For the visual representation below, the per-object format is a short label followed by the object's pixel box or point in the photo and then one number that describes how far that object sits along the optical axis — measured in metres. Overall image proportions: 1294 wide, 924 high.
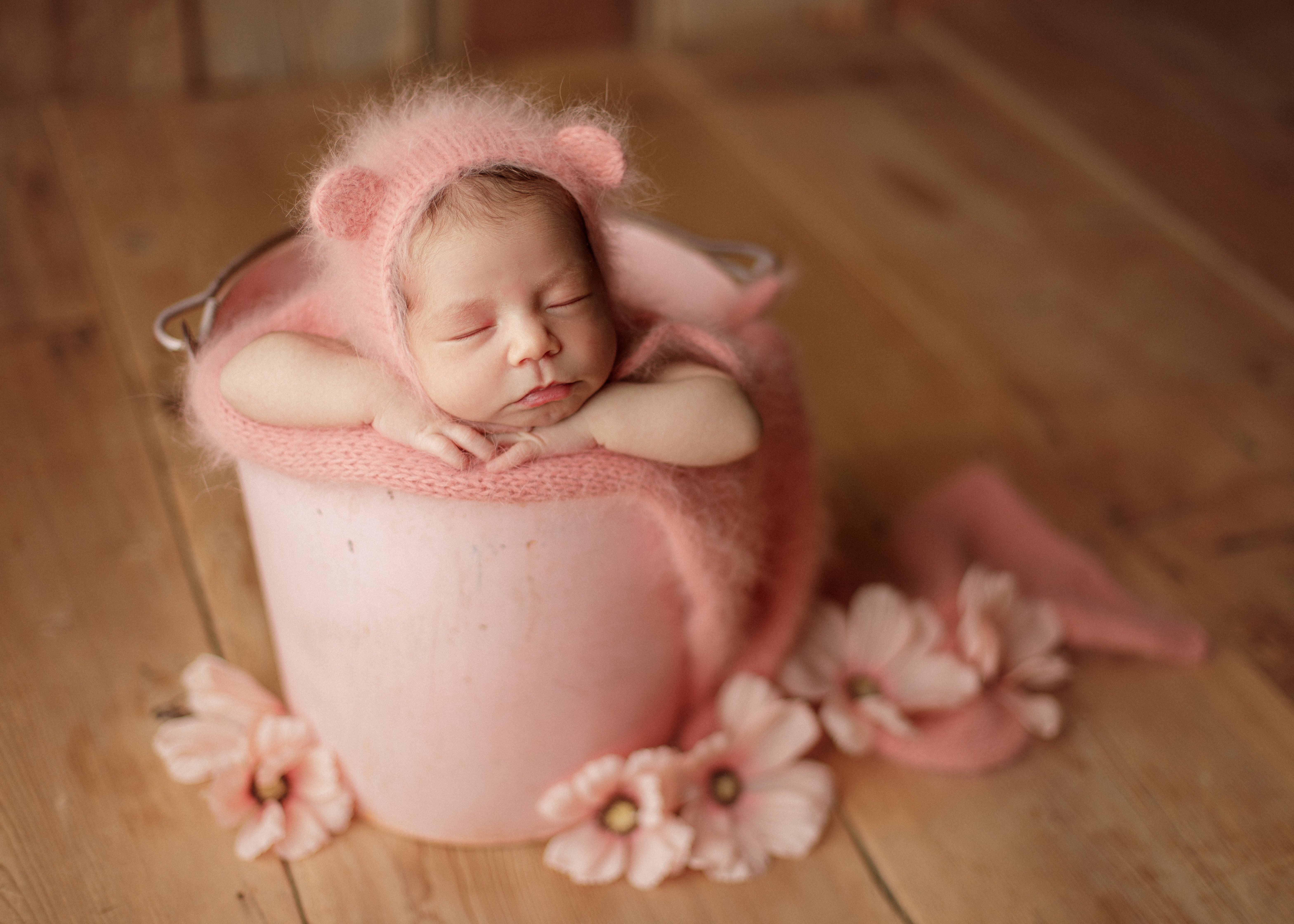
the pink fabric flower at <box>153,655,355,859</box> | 0.84
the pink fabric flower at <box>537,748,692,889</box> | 0.82
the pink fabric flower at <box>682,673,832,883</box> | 0.85
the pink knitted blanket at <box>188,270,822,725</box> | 0.70
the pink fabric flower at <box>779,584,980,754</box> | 0.93
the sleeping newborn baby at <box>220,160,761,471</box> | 0.69
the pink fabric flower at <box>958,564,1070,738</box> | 0.96
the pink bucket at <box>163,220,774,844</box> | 0.72
